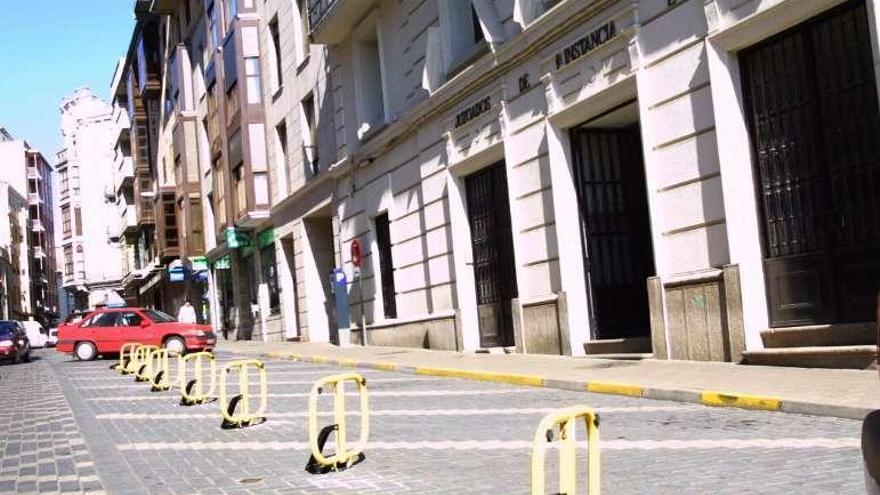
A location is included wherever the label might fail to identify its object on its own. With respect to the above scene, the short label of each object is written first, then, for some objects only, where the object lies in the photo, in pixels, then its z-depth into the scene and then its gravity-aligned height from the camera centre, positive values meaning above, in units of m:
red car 27.41 +0.25
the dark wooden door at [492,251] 18.48 +1.25
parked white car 47.42 +0.93
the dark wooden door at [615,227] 16.08 +1.33
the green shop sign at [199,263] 44.94 +3.58
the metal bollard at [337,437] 6.95 -0.85
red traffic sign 23.78 +1.82
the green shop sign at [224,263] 40.69 +3.19
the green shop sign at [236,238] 36.50 +3.75
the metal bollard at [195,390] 11.72 -0.68
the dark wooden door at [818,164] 10.64 +1.47
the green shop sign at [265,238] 34.03 +3.52
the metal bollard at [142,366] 16.73 -0.45
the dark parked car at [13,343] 29.14 +0.33
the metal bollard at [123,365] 19.45 -0.44
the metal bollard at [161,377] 14.54 -0.58
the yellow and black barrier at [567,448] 4.24 -0.67
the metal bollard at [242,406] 9.56 -0.74
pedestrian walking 34.94 +0.91
